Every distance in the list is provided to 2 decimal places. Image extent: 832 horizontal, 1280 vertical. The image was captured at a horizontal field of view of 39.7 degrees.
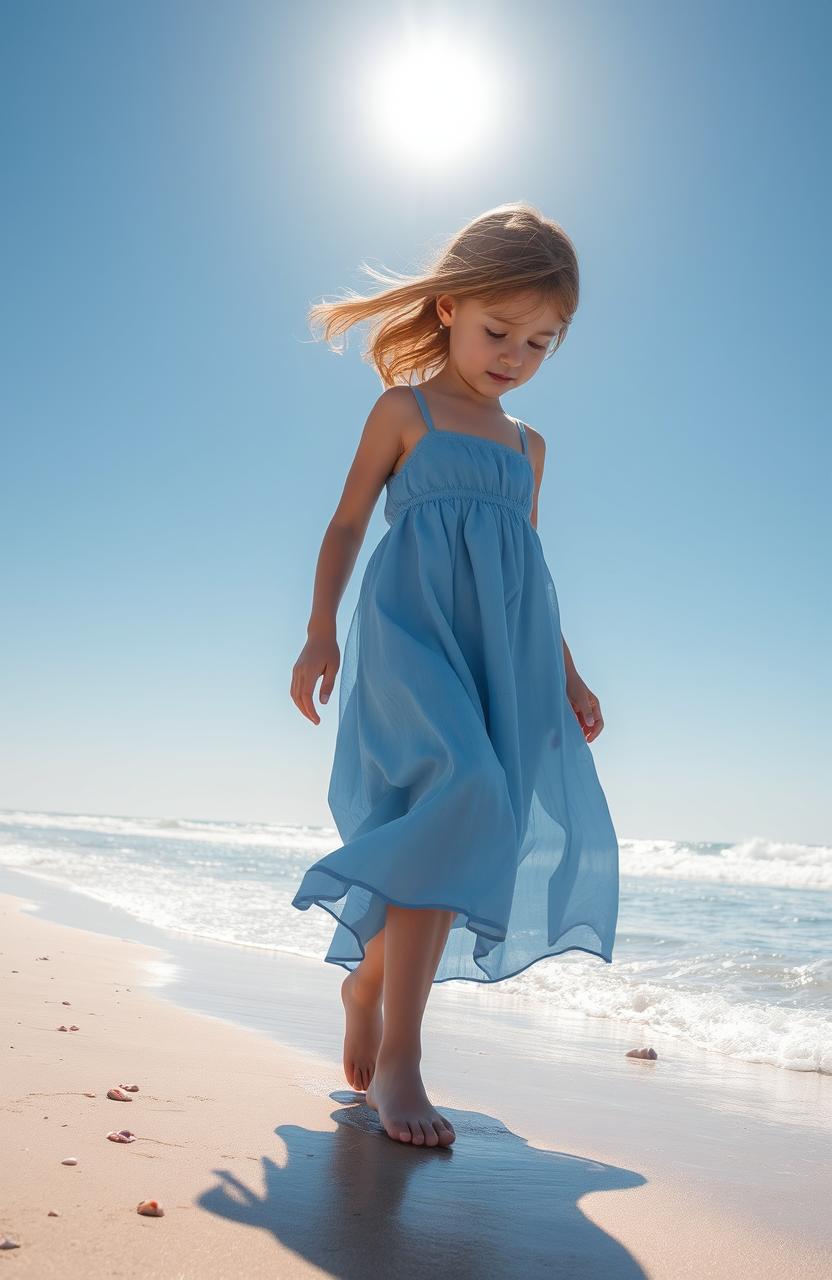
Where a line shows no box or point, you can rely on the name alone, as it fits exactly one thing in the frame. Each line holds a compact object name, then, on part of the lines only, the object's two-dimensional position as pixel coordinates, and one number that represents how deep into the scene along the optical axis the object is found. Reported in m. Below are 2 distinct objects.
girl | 2.09
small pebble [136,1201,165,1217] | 1.41
